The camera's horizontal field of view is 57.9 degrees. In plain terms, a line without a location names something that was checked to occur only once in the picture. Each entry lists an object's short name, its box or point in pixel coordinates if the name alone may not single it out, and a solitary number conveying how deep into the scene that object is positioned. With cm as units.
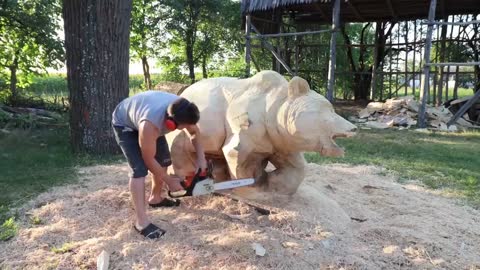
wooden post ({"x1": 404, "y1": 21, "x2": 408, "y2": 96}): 1476
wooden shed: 1030
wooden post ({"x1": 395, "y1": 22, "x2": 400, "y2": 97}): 1571
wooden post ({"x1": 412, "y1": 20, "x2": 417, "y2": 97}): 1498
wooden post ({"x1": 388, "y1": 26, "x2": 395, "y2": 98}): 1559
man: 297
